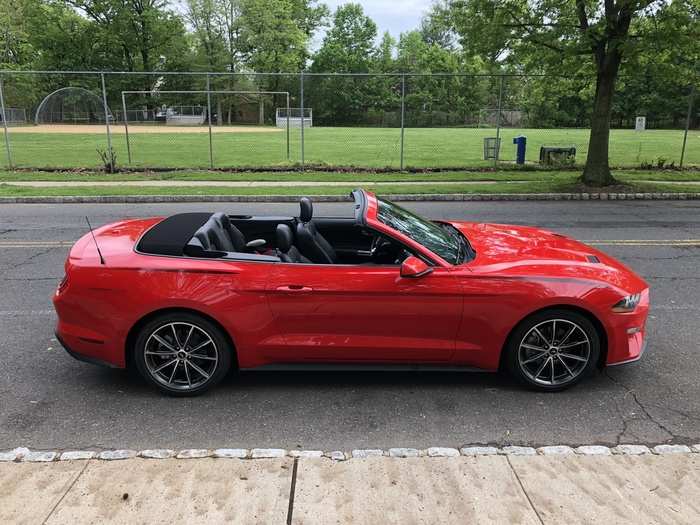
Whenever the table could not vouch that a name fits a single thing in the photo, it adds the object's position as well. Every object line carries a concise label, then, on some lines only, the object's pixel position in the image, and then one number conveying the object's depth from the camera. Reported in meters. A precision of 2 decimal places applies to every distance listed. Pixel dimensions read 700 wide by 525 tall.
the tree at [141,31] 64.00
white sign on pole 45.59
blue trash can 20.75
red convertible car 3.89
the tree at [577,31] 13.20
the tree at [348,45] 80.44
